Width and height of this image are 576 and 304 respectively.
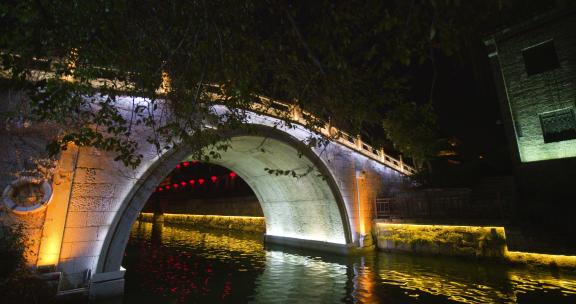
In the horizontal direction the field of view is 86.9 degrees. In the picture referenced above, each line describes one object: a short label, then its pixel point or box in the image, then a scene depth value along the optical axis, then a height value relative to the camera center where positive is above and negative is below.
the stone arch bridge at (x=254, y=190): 7.70 +0.91
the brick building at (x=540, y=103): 12.01 +4.81
